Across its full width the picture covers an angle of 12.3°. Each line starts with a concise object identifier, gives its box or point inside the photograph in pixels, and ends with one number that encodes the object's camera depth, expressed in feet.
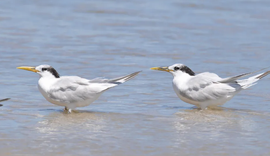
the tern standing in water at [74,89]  48.19
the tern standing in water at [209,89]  50.31
